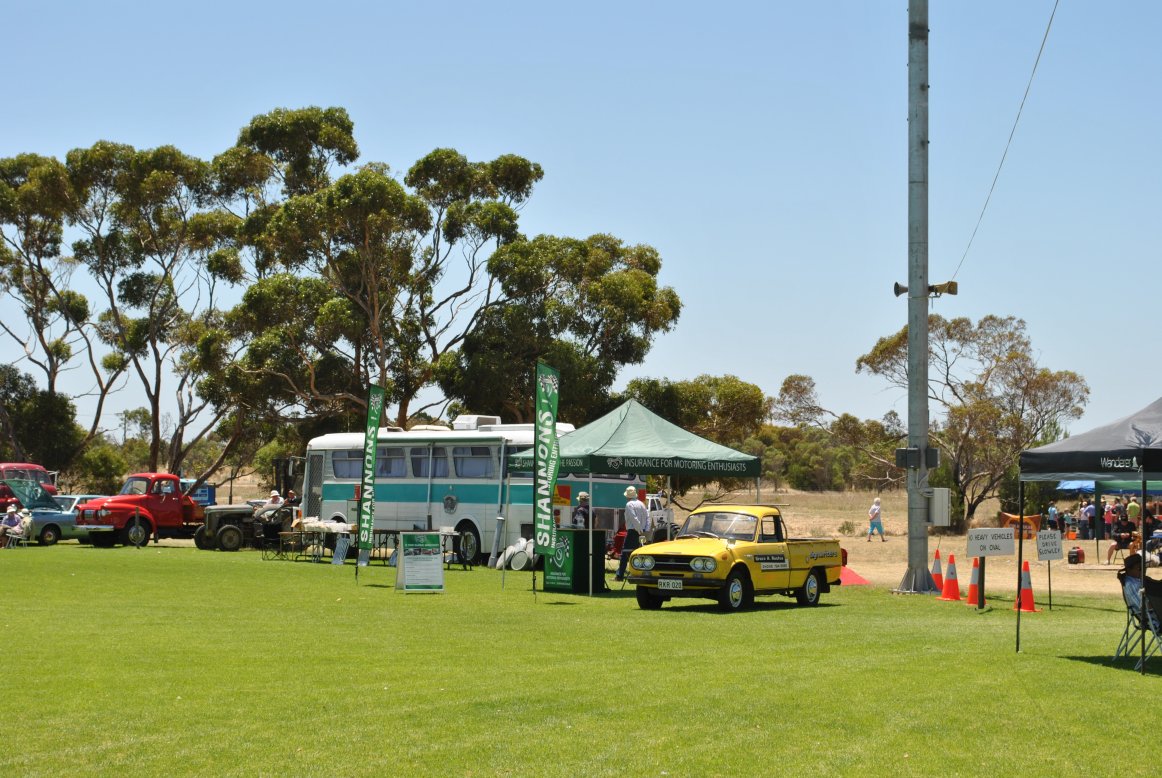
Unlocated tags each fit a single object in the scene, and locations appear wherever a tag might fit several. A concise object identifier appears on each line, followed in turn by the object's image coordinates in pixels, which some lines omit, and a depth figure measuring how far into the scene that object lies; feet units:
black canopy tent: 37.68
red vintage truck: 115.34
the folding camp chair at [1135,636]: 37.09
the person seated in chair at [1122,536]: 99.91
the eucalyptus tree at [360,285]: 149.48
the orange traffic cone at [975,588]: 62.04
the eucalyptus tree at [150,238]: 178.29
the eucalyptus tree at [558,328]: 145.07
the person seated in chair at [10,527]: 111.55
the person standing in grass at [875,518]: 138.05
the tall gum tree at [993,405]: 170.81
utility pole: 73.67
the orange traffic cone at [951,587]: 66.59
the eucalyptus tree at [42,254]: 180.34
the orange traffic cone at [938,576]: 72.23
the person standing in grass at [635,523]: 75.66
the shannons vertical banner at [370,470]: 74.49
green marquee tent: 73.51
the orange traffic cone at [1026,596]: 58.75
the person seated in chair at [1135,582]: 37.81
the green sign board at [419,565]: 64.95
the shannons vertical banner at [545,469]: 62.95
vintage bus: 88.84
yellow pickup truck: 56.44
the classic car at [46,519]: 119.44
